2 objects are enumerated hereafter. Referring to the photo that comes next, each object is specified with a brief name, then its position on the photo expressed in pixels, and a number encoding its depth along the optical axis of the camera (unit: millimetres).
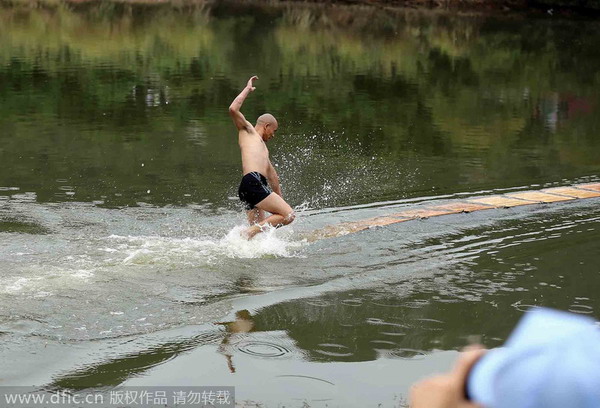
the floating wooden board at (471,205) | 18398
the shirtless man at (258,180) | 17284
